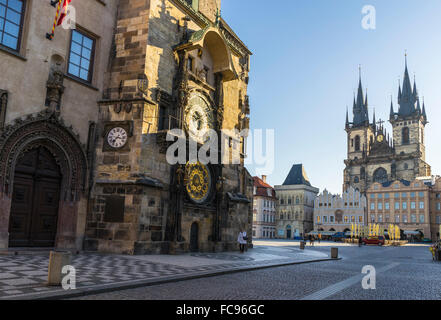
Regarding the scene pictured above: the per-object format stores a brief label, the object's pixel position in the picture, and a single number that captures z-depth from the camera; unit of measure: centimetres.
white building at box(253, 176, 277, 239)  9231
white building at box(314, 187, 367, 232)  9444
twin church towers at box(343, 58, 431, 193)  10425
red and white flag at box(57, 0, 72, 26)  1626
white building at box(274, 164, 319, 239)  9988
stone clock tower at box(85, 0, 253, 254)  1772
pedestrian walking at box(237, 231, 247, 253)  2328
